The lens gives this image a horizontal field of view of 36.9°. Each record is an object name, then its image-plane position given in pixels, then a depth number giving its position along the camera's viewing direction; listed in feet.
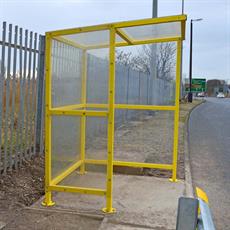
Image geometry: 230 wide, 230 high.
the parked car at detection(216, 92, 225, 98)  255.04
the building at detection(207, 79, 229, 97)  289.94
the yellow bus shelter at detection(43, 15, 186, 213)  13.43
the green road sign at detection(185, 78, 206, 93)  170.09
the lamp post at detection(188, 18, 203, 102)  129.95
